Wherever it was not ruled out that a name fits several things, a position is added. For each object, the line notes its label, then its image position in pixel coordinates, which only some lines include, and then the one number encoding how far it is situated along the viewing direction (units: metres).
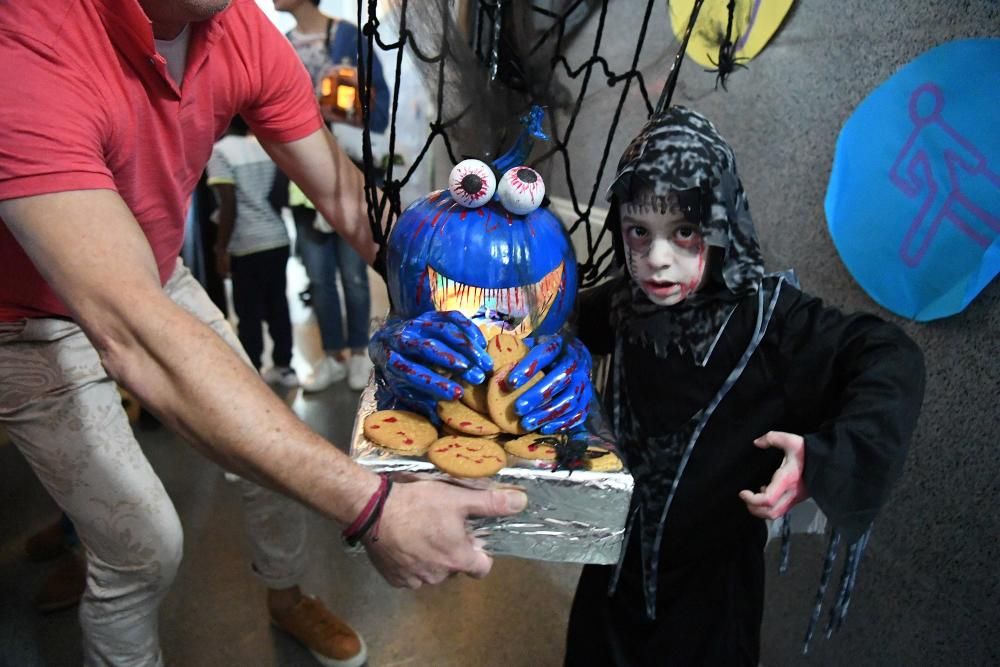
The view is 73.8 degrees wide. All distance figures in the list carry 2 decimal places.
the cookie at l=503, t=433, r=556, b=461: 0.72
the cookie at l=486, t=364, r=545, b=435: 0.75
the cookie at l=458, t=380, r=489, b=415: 0.77
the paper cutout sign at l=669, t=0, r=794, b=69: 0.97
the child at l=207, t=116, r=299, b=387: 2.02
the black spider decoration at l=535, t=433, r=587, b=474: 0.71
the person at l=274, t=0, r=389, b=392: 1.78
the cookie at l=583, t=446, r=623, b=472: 0.72
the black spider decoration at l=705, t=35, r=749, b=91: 0.92
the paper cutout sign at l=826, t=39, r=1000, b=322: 0.87
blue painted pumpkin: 0.80
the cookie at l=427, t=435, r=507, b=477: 0.69
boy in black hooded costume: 0.73
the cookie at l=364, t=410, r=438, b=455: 0.72
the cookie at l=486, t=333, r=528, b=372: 0.78
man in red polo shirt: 0.69
